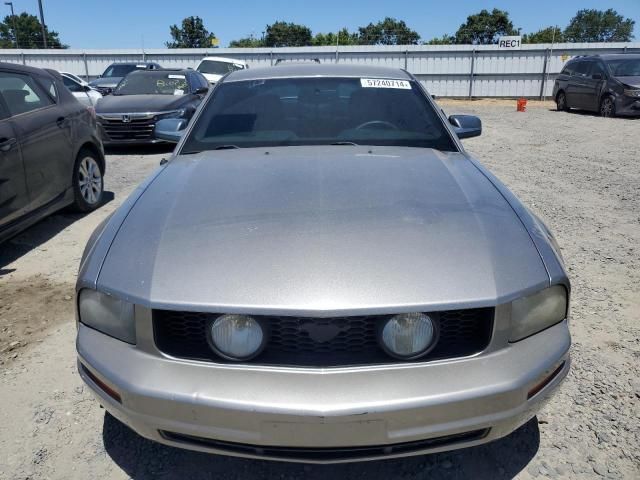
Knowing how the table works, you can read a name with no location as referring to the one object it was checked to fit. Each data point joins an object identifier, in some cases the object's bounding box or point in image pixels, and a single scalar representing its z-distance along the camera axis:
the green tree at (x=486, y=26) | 62.16
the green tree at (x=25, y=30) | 67.19
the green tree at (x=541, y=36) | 64.95
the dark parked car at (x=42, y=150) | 4.22
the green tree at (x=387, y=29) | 56.22
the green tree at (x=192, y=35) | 63.97
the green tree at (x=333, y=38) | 68.12
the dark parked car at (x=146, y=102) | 9.11
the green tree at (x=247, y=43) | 69.41
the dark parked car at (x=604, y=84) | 13.52
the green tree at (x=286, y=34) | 60.40
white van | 16.75
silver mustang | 1.59
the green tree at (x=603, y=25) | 75.94
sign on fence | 22.69
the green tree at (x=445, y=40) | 60.94
